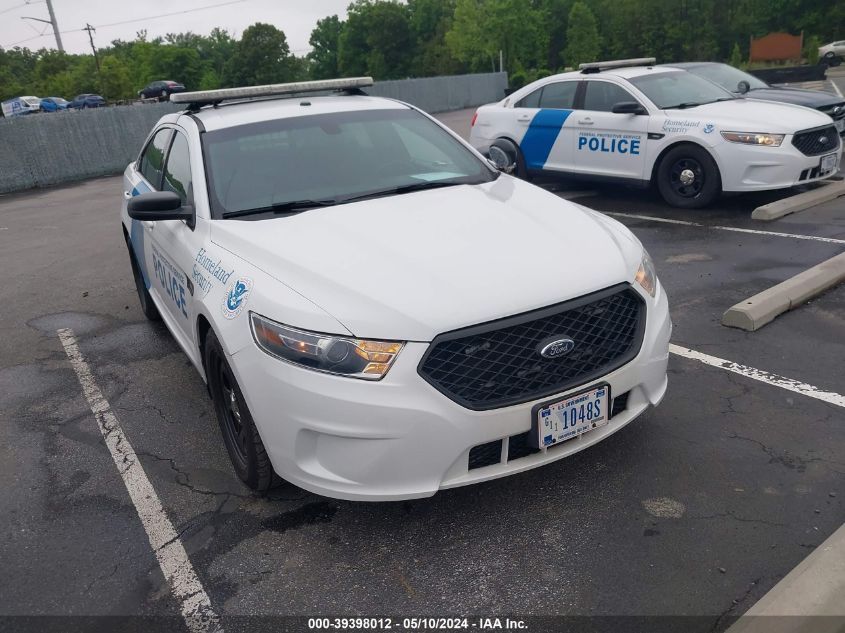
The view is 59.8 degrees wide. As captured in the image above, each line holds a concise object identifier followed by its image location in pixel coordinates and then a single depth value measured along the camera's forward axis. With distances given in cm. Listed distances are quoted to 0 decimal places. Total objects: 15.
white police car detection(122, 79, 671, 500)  271
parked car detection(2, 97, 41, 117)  4247
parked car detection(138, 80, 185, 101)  4828
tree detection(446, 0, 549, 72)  5469
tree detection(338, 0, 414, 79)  9175
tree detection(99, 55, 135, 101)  4991
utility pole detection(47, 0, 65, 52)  5928
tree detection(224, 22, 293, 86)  8038
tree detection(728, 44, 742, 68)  4089
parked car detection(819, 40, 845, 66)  3988
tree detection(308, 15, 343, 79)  10644
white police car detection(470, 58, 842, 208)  771
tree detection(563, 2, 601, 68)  6769
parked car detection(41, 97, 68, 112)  4579
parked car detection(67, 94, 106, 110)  4797
